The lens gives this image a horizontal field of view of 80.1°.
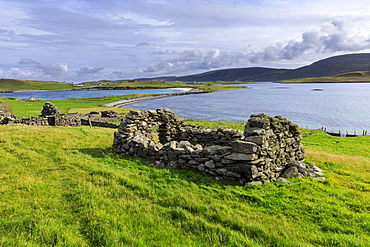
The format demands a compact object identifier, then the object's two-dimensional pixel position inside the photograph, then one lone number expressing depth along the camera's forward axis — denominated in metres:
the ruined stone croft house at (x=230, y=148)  10.87
